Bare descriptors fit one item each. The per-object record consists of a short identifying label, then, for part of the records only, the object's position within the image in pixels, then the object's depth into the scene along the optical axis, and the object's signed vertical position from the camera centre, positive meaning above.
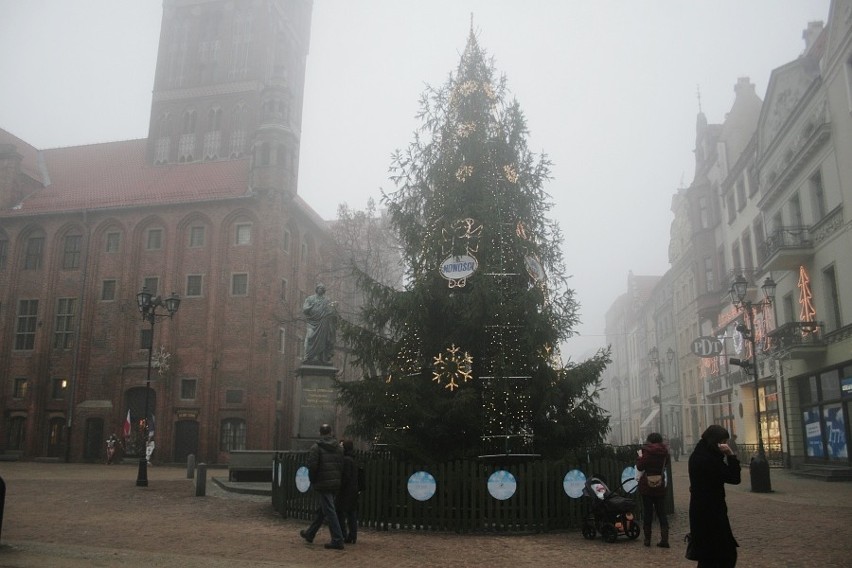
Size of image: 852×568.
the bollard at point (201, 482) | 17.94 -1.54
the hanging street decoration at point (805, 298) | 25.53 +4.79
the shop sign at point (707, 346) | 34.06 +3.95
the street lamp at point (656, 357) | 42.00 +4.48
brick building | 39.75 +7.86
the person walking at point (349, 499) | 10.83 -1.17
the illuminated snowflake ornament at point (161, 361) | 39.88 +3.47
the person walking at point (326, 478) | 10.23 -0.80
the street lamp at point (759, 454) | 19.43 -0.75
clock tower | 52.19 +26.90
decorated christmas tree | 13.08 +2.28
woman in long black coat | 6.04 -0.64
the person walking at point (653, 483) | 10.70 -0.87
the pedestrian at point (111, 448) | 37.88 -1.45
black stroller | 11.09 -1.42
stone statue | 21.17 +2.79
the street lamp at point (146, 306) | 20.20 +3.78
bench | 22.00 -1.33
